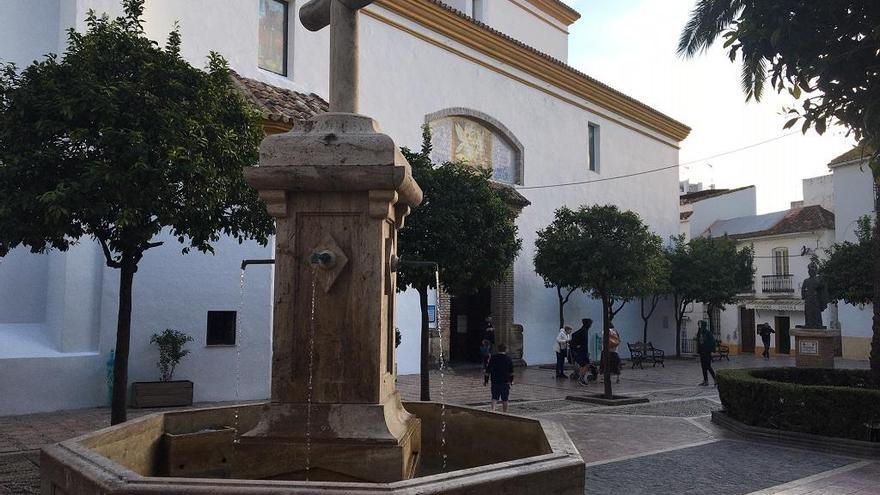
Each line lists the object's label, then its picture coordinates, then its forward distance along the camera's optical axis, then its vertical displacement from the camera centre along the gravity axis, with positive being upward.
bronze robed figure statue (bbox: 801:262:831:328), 15.48 +0.26
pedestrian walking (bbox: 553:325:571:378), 18.34 -1.05
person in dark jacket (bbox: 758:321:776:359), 30.52 -1.04
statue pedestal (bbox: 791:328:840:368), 14.88 -0.78
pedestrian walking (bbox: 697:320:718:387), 16.67 -0.85
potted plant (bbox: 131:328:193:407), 11.42 -1.29
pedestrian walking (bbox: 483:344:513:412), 10.99 -1.04
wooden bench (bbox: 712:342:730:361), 28.70 -1.73
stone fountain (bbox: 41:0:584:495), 4.33 -0.06
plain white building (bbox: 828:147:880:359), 29.17 +4.33
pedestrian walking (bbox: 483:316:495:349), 18.45 -0.66
